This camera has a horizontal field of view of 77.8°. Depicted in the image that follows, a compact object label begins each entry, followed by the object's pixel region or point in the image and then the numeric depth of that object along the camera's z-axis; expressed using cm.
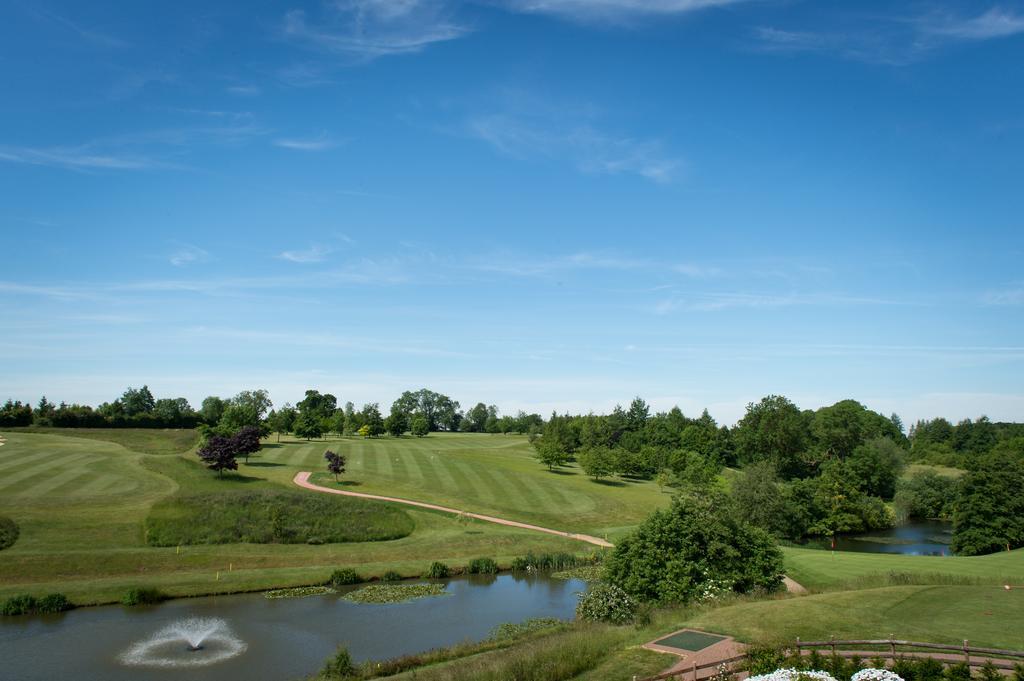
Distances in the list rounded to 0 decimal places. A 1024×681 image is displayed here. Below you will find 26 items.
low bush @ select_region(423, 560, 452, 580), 4831
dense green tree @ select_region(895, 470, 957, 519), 8394
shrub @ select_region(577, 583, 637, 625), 3155
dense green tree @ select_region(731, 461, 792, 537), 6581
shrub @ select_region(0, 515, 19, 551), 4384
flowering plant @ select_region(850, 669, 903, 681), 1742
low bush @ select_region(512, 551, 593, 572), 5159
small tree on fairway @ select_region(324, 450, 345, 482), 7325
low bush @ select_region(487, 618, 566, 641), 3209
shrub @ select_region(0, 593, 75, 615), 3553
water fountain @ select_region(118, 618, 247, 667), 2900
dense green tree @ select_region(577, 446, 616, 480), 9488
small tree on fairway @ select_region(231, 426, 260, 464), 7325
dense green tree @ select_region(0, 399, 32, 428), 9788
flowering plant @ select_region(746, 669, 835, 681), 1819
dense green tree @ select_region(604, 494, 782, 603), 3456
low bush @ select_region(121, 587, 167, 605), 3856
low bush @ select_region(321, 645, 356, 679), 2567
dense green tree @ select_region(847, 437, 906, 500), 9250
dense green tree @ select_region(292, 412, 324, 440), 11606
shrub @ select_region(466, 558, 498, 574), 5011
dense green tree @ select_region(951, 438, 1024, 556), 5819
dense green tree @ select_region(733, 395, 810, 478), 11397
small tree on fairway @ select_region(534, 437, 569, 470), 10200
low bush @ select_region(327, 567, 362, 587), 4488
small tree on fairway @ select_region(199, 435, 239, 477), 6675
